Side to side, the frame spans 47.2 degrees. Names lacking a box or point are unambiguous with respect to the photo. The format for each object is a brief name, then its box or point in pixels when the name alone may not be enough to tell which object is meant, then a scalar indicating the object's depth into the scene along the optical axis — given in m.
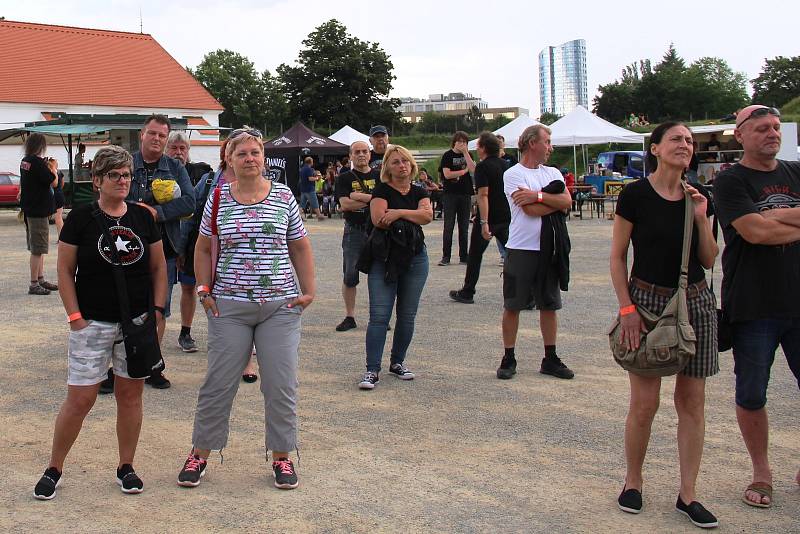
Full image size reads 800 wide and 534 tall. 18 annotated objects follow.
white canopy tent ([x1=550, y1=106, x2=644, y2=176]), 23.97
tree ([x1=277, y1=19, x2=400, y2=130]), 73.38
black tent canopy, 28.45
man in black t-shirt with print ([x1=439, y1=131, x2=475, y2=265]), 12.34
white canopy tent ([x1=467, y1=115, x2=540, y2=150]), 26.00
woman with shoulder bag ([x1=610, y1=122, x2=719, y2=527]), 4.07
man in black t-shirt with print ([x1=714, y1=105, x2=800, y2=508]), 4.11
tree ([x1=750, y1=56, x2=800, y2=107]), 70.50
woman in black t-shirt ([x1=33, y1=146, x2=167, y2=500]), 4.34
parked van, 33.91
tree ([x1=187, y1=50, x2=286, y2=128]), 85.50
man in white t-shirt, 6.58
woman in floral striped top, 4.48
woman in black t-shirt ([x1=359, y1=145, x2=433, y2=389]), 6.39
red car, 28.95
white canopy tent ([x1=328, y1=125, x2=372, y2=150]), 31.49
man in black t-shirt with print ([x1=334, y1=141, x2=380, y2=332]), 8.02
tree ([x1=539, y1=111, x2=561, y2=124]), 64.62
